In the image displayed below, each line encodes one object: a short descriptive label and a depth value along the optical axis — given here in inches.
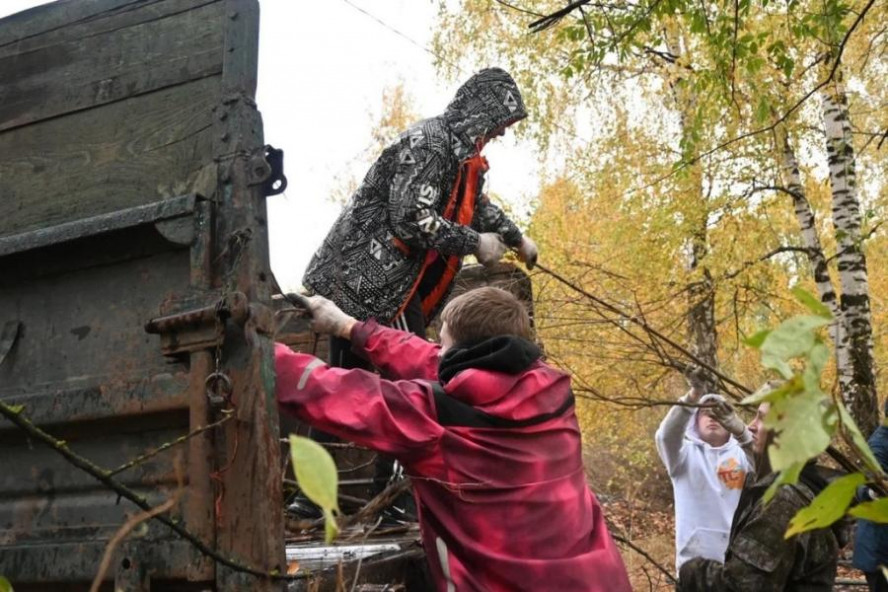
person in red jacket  93.7
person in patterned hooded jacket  145.0
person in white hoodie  165.9
